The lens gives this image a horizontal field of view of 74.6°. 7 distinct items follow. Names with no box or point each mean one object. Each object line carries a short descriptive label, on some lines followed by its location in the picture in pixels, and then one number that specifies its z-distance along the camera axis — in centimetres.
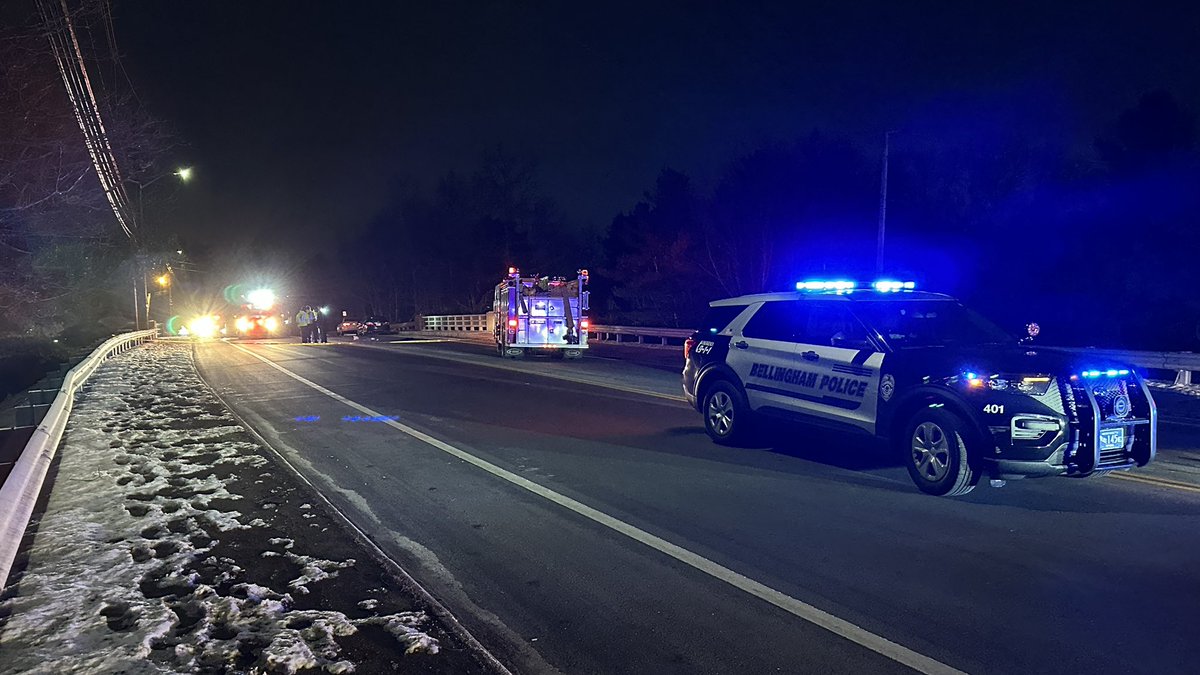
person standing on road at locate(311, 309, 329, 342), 3919
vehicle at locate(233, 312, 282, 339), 4462
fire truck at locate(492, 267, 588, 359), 2477
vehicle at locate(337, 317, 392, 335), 5506
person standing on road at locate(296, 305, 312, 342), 3922
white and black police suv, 626
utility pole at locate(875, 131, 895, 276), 2398
